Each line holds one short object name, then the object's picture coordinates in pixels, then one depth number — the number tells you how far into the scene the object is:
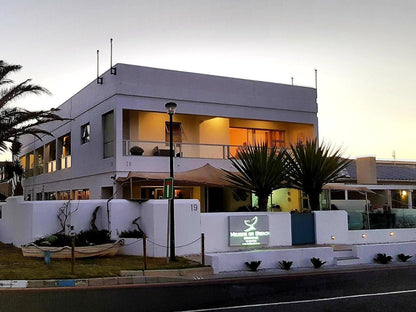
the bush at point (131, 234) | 15.92
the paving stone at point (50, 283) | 11.11
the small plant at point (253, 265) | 13.88
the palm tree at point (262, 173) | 18.39
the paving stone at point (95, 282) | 11.51
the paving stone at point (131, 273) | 12.22
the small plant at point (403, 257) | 16.55
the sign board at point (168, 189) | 13.91
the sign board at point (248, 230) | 16.48
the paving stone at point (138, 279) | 11.97
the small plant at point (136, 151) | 22.58
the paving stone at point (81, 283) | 11.36
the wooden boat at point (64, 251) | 14.38
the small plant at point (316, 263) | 14.74
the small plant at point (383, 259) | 16.12
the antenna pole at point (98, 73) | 24.24
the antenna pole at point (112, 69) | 22.59
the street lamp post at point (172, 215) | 14.36
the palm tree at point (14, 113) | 20.28
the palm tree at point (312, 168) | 19.27
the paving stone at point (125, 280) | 11.80
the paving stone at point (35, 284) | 10.96
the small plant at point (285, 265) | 14.30
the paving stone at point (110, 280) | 11.64
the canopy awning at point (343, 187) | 22.14
